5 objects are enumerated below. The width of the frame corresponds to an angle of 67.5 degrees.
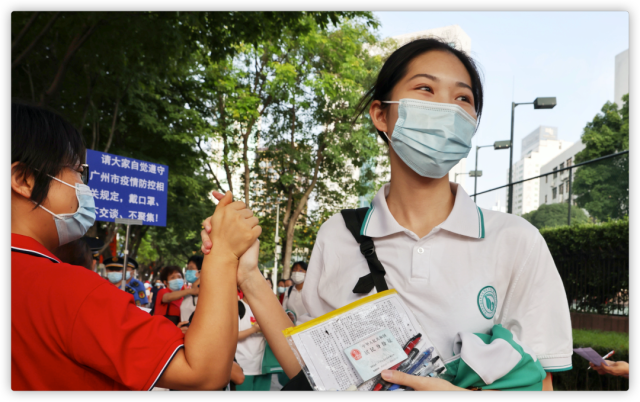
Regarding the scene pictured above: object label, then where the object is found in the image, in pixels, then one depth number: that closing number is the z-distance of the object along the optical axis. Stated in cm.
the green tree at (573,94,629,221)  672
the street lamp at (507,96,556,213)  1238
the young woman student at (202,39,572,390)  149
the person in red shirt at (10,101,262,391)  134
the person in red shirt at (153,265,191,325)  637
